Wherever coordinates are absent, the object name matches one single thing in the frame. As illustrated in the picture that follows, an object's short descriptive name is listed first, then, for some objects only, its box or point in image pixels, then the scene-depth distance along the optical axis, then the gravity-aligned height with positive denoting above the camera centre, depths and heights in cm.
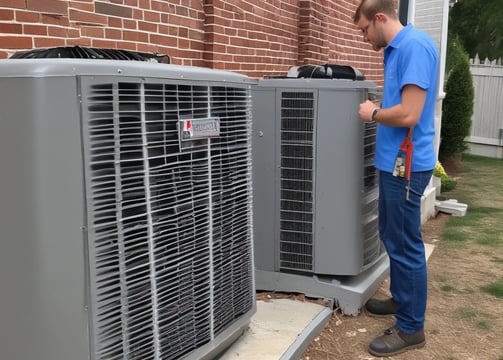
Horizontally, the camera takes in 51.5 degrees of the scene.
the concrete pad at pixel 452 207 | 746 -139
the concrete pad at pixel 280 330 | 278 -131
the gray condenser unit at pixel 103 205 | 164 -33
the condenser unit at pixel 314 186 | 345 -52
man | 297 -25
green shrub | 1143 -2
